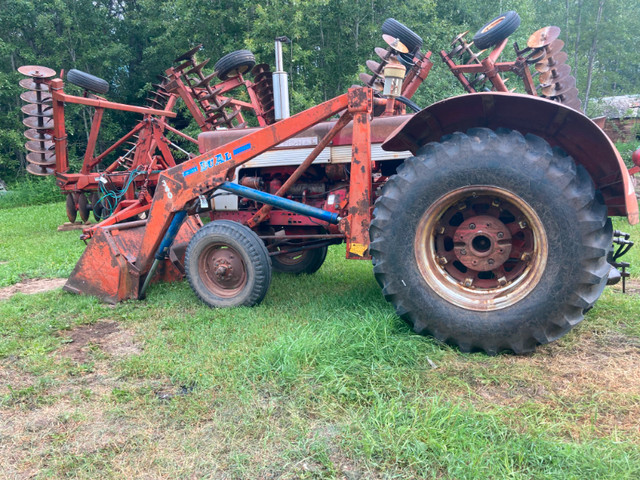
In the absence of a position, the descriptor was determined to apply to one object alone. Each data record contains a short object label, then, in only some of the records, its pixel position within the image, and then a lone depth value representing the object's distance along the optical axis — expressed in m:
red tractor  2.63
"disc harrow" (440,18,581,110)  5.19
